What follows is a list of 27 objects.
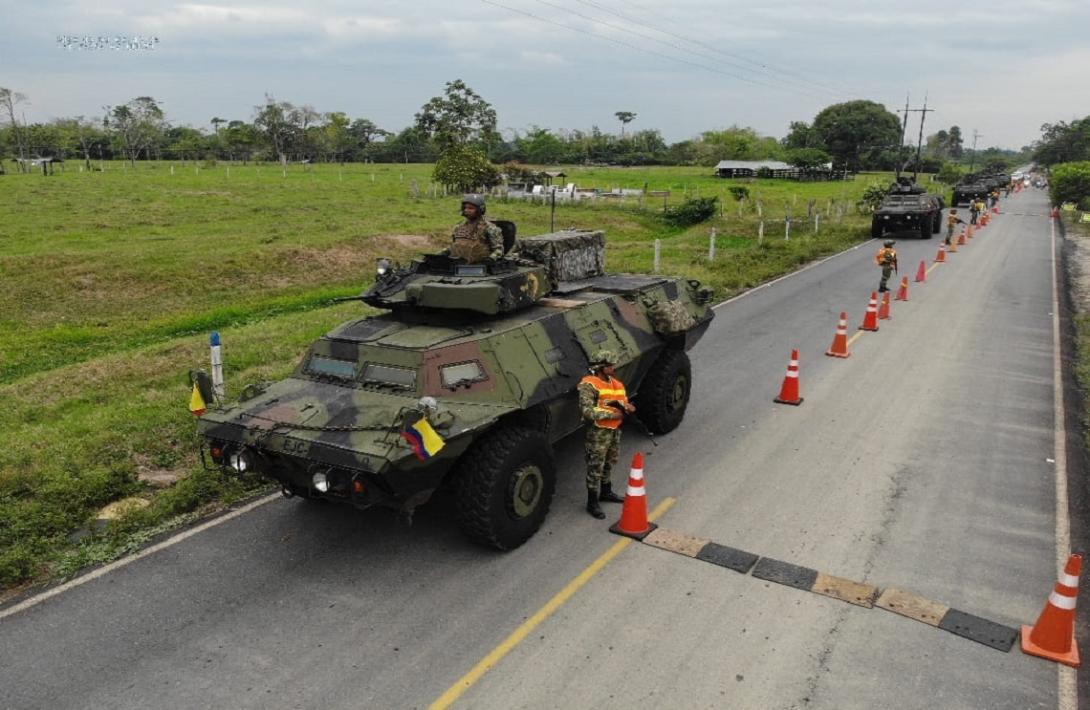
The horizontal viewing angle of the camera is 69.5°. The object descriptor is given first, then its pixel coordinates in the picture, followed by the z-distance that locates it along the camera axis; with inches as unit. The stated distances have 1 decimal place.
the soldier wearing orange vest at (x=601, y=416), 262.2
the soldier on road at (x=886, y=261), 685.9
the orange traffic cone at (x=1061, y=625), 198.2
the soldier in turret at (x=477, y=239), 320.8
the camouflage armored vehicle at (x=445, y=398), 225.3
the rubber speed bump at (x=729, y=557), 243.3
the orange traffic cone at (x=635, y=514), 260.8
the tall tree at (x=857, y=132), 3383.4
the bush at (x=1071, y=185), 1692.9
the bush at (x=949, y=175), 3149.6
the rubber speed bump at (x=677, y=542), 252.7
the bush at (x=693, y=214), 1264.8
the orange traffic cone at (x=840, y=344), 489.7
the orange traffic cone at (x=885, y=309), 603.8
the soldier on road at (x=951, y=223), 1007.5
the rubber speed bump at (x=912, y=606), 217.5
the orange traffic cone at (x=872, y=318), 557.6
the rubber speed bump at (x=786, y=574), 234.3
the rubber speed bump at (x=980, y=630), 206.7
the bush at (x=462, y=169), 1371.8
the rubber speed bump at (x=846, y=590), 225.3
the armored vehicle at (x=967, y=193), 1795.0
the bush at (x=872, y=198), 1502.2
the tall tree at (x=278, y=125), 2662.4
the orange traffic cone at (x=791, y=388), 398.9
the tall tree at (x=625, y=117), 4456.2
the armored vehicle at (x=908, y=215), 1120.8
